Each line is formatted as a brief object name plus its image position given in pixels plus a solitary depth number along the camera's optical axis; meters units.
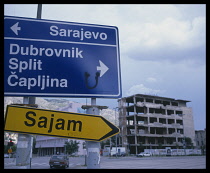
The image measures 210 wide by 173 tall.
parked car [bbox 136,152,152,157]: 47.91
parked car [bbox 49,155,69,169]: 20.72
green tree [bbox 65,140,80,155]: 63.78
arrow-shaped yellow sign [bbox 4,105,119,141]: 2.40
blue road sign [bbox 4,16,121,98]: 2.70
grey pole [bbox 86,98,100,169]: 2.48
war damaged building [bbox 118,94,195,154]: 59.62
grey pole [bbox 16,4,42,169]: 2.38
